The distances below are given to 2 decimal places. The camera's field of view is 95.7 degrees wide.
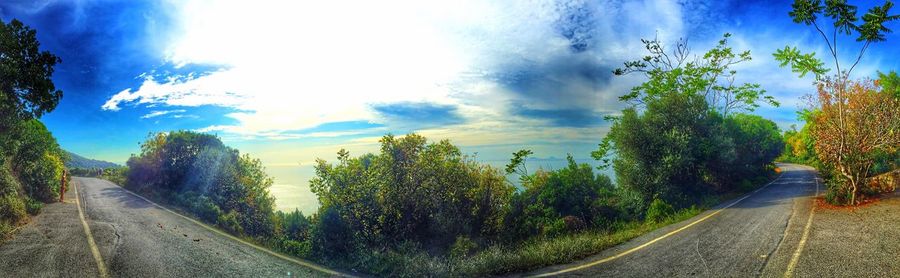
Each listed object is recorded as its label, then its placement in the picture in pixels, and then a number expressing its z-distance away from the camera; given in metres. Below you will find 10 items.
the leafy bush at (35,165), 23.02
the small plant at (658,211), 19.34
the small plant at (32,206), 18.32
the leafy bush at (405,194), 15.37
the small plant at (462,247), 14.14
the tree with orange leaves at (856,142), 16.00
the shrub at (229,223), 19.73
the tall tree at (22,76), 18.47
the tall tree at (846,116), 16.36
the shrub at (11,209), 15.84
